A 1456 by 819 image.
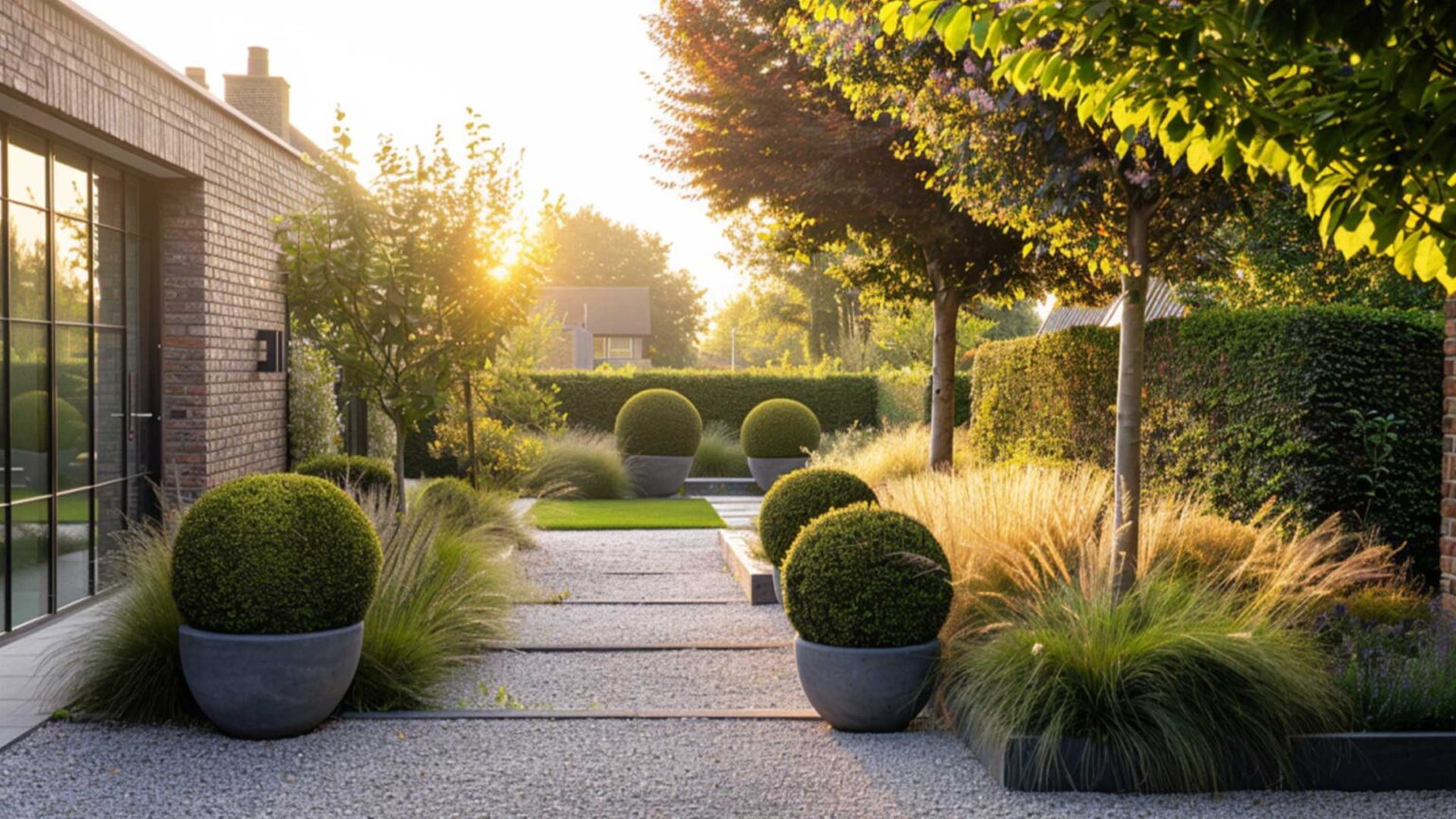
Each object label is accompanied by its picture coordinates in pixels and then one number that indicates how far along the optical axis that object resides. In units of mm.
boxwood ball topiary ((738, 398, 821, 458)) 17797
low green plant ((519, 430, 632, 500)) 16062
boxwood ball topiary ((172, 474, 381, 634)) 4891
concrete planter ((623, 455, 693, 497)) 17516
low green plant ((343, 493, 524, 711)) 5609
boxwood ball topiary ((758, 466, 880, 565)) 8086
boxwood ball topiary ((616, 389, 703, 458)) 17438
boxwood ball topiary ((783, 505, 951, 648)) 5133
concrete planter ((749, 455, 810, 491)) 17734
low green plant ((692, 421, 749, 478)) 19562
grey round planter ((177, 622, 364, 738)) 4898
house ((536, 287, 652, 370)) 61844
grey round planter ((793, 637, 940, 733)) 5109
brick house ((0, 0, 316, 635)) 6672
